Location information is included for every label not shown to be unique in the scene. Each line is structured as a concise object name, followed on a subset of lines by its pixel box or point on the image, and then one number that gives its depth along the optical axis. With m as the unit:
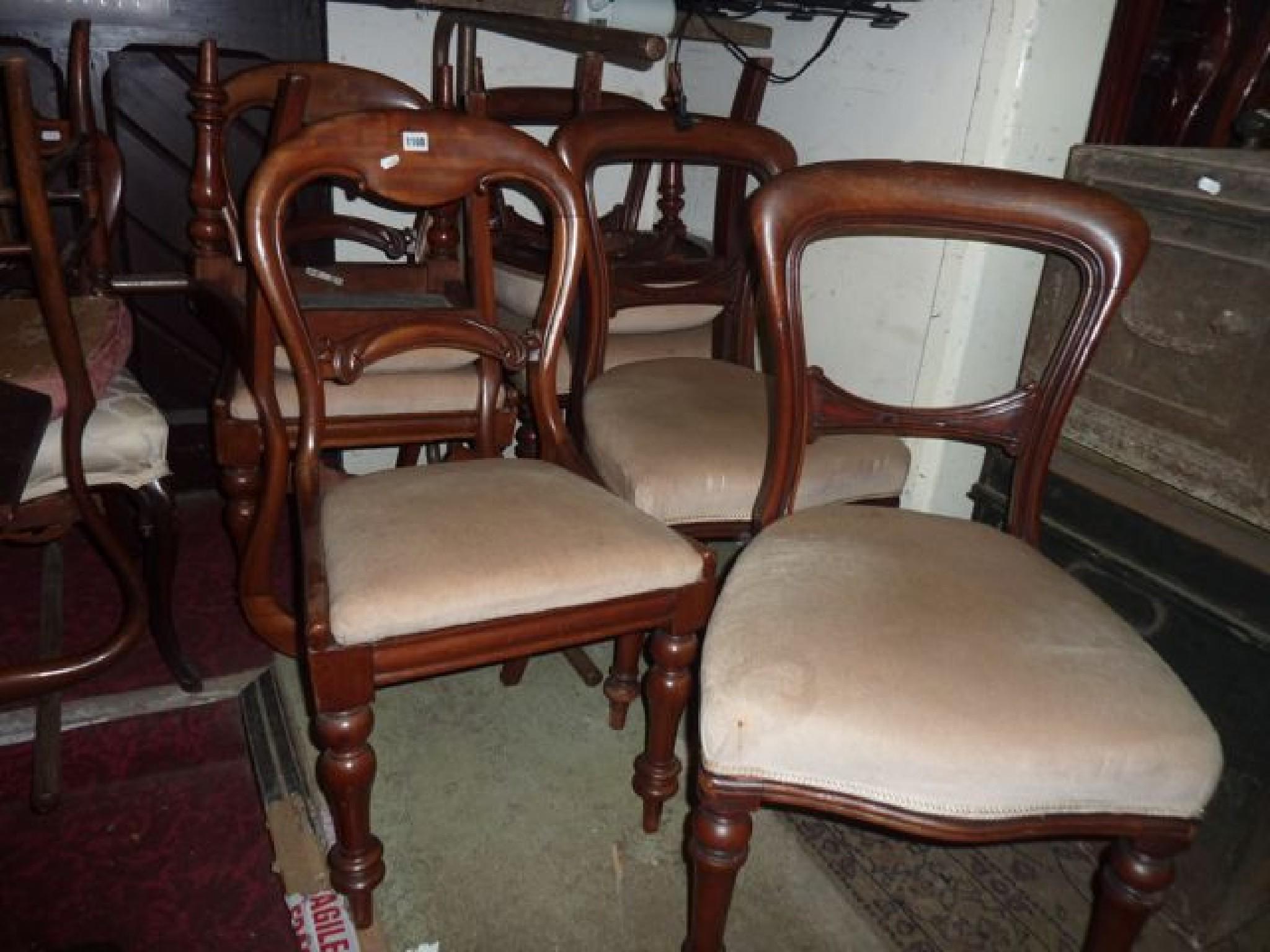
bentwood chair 1.05
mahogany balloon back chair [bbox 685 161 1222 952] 0.85
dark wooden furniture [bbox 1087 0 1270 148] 1.49
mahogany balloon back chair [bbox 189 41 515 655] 1.44
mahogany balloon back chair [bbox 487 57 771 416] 1.66
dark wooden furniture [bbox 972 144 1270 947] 1.13
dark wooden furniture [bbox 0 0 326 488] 1.90
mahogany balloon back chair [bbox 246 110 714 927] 1.02
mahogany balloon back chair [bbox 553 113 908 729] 1.35
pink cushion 1.20
